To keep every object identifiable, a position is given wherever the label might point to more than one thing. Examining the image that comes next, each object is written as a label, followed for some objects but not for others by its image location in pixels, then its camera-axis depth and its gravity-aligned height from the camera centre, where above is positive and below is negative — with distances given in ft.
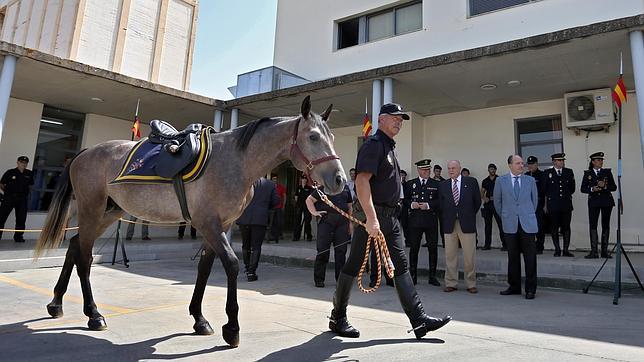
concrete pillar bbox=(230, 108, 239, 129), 32.48 +9.74
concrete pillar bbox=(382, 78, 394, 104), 24.52 +9.69
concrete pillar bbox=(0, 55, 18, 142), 22.26 +8.09
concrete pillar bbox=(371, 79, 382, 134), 25.38 +9.57
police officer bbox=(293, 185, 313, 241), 37.15 +1.66
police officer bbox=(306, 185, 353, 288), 20.17 +0.20
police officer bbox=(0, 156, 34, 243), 28.25 +1.77
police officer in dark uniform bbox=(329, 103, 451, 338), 9.80 +0.55
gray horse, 9.50 +1.01
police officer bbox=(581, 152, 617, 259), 22.44 +3.30
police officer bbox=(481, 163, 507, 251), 28.50 +2.97
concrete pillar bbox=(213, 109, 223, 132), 33.19 +9.78
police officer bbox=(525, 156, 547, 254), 24.72 +3.12
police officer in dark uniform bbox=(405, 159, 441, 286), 20.31 +0.89
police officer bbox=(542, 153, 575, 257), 23.99 +3.28
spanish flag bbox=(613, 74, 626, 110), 18.11 +7.67
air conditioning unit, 26.12 +9.94
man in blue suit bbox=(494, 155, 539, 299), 17.01 +1.13
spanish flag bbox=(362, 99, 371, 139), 26.25 +7.70
